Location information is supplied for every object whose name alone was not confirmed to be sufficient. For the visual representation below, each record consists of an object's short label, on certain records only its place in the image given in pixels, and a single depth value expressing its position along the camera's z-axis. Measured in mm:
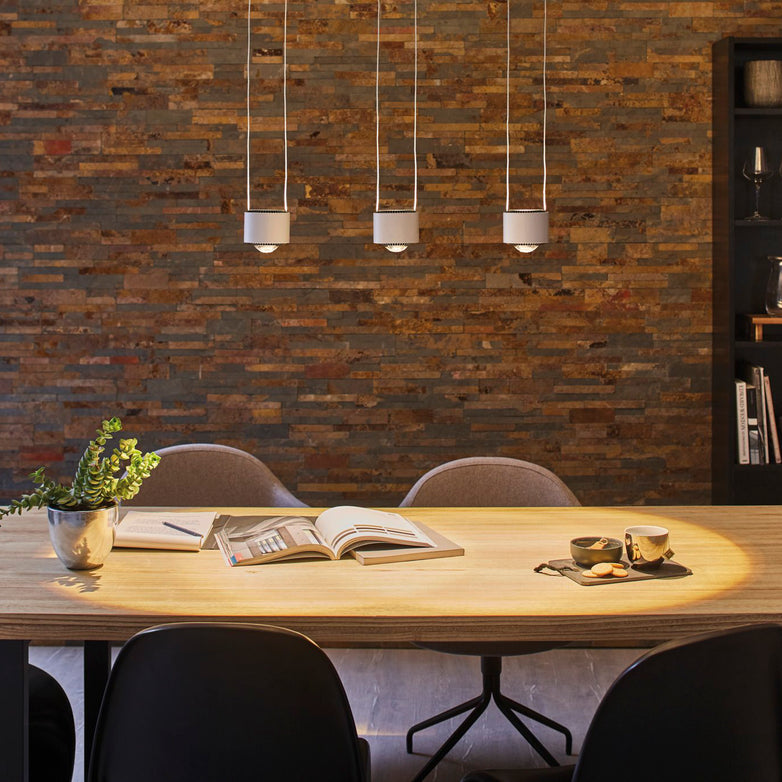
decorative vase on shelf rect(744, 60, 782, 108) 3689
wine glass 3732
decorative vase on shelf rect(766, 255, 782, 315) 3748
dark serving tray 2100
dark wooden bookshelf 3721
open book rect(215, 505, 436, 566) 2283
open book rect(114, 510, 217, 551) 2352
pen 2433
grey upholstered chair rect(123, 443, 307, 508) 3221
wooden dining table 1897
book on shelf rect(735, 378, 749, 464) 3748
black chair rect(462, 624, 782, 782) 1604
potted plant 2137
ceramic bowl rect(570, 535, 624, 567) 2178
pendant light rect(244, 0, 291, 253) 2740
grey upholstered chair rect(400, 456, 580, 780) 3023
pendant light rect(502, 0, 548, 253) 2721
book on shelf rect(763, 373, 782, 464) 3746
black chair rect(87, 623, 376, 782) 1633
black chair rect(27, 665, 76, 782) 2215
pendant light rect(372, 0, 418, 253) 2705
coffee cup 2139
